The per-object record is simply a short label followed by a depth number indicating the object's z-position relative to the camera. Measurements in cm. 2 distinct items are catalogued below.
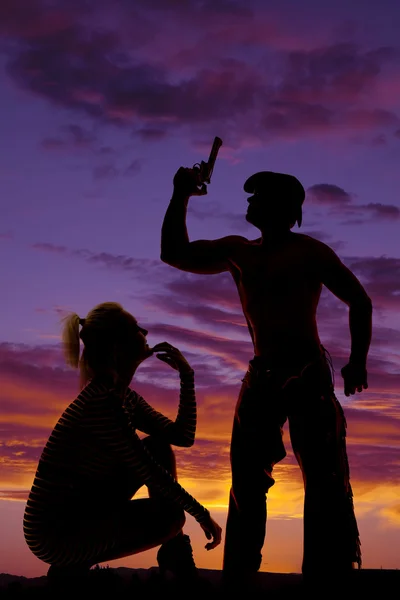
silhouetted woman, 420
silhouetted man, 504
